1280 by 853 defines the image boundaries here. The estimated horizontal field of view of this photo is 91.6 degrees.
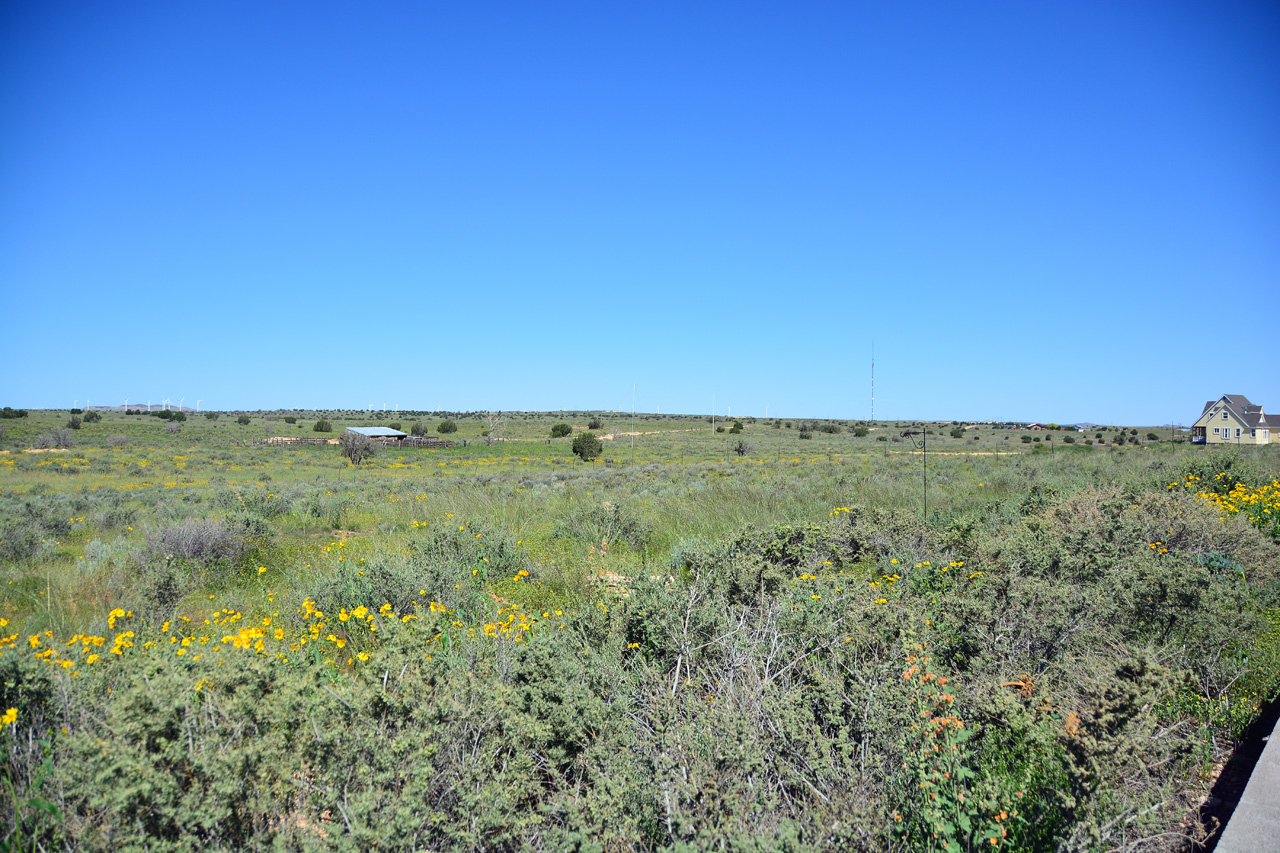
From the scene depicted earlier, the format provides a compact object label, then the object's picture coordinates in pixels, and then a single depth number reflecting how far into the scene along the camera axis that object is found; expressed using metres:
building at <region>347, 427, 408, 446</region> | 51.16
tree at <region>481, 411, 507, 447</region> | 54.44
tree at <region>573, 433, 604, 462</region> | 40.72
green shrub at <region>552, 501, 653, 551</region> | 9.49
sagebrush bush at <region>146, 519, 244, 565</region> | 8.02
